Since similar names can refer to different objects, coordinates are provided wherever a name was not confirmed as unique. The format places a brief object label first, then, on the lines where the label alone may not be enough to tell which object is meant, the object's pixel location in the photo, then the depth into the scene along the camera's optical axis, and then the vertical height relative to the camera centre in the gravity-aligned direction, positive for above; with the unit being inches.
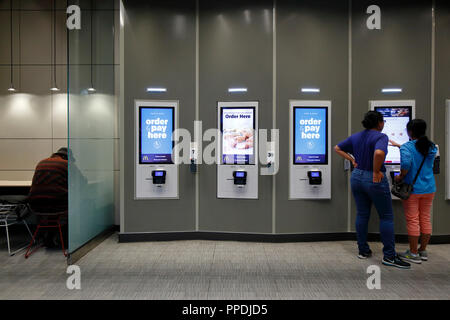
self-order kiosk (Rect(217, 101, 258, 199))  178.7 +3.8
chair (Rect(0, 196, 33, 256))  165.8 -29.0
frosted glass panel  149.6 +14.0
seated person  160.7 -17.1
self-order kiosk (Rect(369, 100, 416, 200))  175.5 +19.0
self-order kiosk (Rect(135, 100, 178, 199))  181.2 +6.7
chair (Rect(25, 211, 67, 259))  160.4 -33.9
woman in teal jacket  143.8 -12.2
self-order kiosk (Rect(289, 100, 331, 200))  178.2 +3.8
